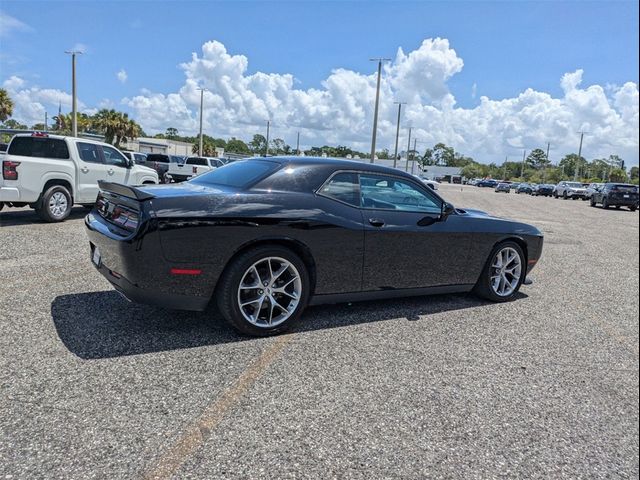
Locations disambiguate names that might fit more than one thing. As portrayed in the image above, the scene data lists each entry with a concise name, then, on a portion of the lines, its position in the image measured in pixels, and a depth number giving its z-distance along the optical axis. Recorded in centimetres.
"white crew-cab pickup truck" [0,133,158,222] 835
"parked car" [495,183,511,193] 6130
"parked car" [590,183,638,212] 2281
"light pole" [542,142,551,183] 10569
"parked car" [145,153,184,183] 2338
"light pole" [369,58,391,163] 3212
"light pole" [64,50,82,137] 3083
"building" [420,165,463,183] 11781
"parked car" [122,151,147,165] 2788
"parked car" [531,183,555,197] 4974
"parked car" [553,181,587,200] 3959
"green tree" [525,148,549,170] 14550
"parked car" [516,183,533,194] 5651
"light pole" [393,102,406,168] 5444
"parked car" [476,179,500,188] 9062
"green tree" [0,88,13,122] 4428
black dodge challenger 347
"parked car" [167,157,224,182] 2400
